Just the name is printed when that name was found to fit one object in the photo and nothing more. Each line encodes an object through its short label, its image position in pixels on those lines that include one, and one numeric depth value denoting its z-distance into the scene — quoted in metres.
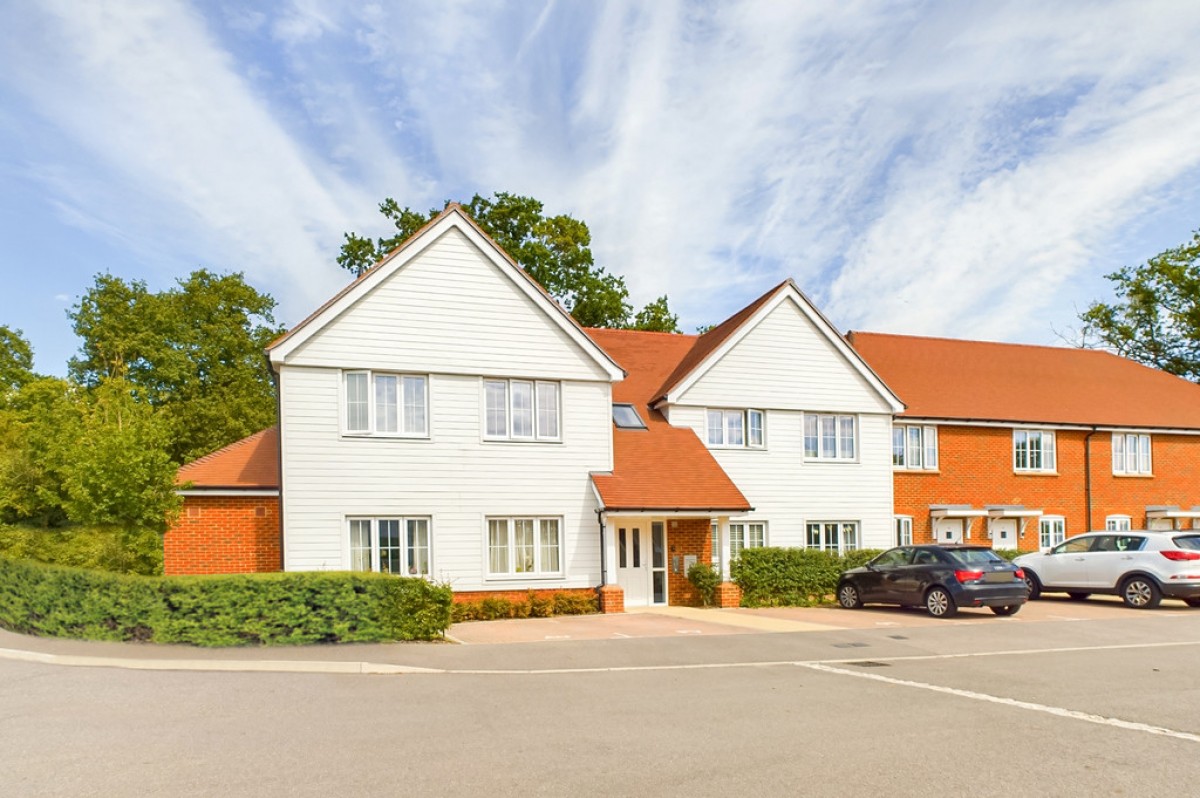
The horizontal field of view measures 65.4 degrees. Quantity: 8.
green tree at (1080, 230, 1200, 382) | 47.78
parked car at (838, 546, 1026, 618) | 18.20
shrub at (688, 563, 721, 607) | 21.27
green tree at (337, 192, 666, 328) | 36.97
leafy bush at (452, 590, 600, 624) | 18.84
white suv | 19.64
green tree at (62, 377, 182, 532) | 16.73
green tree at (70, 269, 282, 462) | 43.66
